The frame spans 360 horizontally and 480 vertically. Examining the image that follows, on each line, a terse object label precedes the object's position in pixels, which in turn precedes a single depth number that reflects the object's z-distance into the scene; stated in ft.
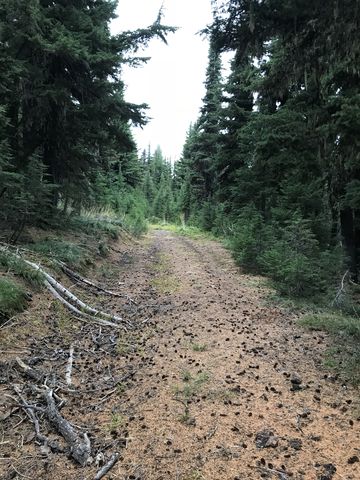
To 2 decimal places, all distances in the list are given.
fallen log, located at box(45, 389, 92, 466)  11.60
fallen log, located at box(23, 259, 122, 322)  24.29
